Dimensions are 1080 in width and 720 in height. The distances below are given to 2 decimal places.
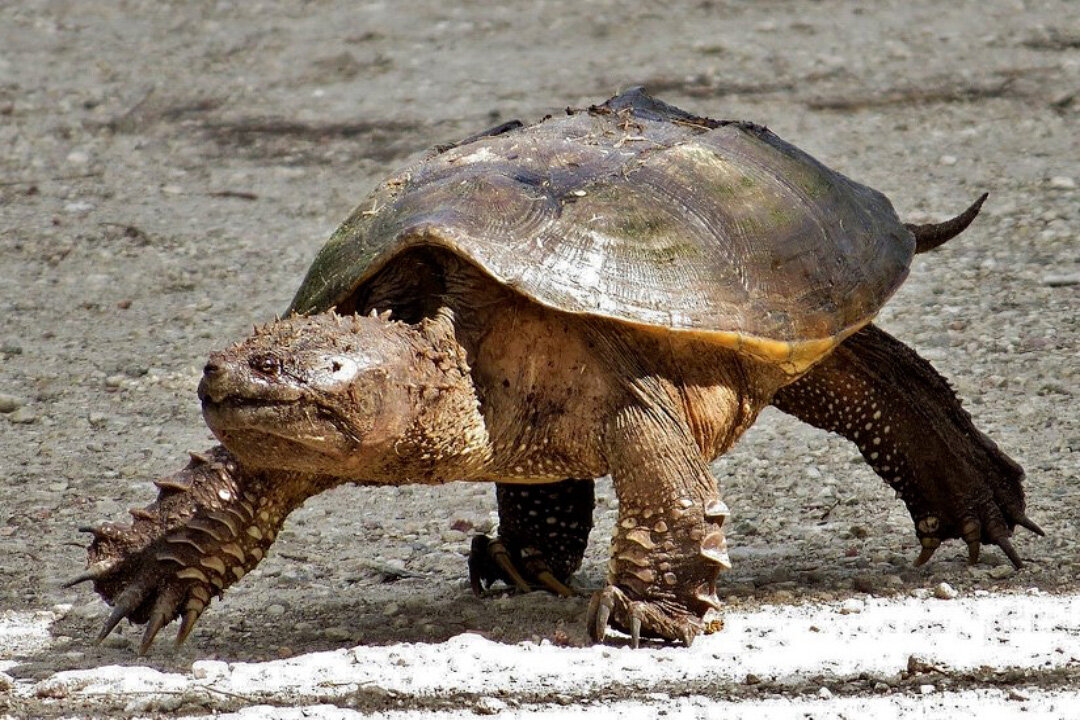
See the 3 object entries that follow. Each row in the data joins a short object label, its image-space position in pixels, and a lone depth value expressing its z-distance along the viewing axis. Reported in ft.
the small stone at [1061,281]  49.70
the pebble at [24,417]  43.67
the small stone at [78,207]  61.82
